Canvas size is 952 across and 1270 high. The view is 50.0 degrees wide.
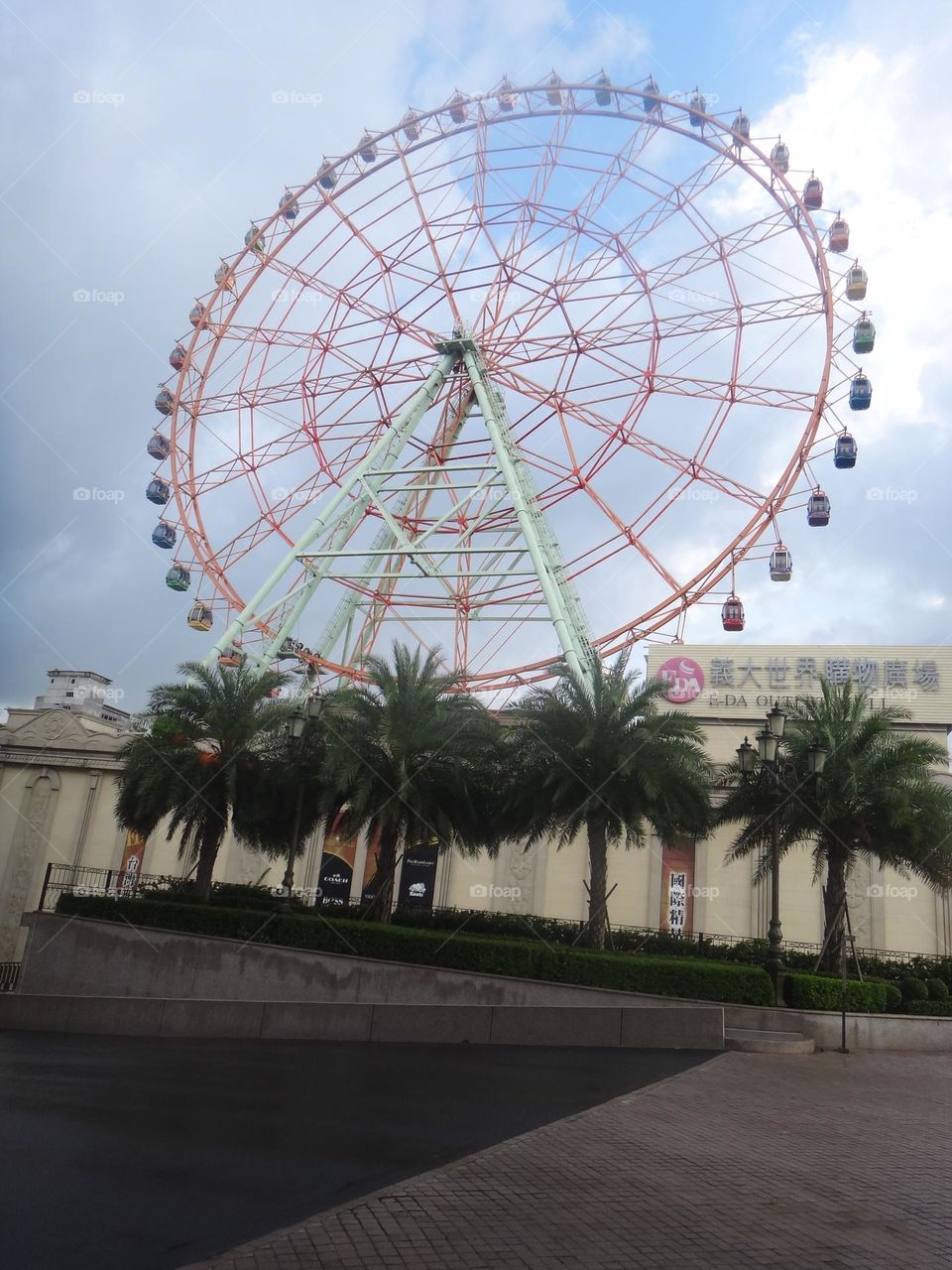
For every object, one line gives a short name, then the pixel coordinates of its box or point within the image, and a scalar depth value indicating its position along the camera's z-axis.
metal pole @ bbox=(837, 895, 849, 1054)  15.95
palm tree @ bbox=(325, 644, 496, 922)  21.74
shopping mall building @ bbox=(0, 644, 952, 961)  30.64
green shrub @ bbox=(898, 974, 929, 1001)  19.72
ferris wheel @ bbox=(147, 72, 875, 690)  25.08
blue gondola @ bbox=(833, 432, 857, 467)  25.25
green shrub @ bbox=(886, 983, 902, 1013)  19.00
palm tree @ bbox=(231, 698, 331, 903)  23.42
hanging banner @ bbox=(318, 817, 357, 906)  34.34
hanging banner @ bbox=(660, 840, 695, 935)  31.50
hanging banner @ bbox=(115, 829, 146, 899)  34.91
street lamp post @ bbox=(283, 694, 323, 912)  19.70
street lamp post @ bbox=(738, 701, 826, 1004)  16.48
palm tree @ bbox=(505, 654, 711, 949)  20.19
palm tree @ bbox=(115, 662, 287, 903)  23.75
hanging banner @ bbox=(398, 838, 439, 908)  33.41
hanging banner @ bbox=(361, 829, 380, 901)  23.70
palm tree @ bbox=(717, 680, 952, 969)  20.05
